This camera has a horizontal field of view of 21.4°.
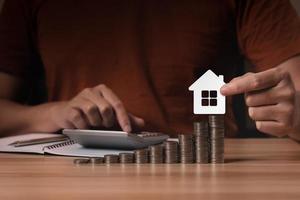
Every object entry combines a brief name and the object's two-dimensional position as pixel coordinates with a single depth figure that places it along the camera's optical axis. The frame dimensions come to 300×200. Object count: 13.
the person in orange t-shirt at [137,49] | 1.76
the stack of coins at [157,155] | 1.13
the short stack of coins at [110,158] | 1.12
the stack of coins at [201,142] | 1.10
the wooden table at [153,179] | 0.91
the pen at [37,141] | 1.32
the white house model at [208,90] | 1.10
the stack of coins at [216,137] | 1.09
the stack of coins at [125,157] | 1.12
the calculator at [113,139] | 1.19
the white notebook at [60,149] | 1.21
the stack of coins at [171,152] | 1.12
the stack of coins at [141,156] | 1.12
